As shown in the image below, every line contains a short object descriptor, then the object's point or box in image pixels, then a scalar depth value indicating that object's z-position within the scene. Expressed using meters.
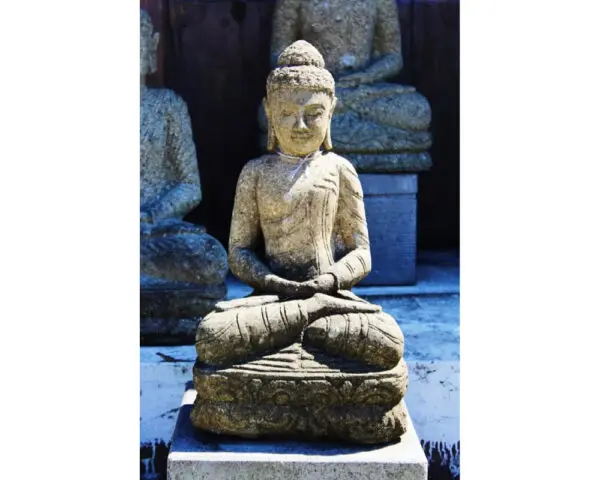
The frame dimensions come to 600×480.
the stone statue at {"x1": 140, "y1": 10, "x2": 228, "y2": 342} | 4.99
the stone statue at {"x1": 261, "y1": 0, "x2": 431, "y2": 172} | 5.50
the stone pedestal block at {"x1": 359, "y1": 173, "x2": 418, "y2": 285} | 5.55
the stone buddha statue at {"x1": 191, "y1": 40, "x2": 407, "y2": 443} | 3.42
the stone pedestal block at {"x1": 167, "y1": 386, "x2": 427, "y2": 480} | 3.36
